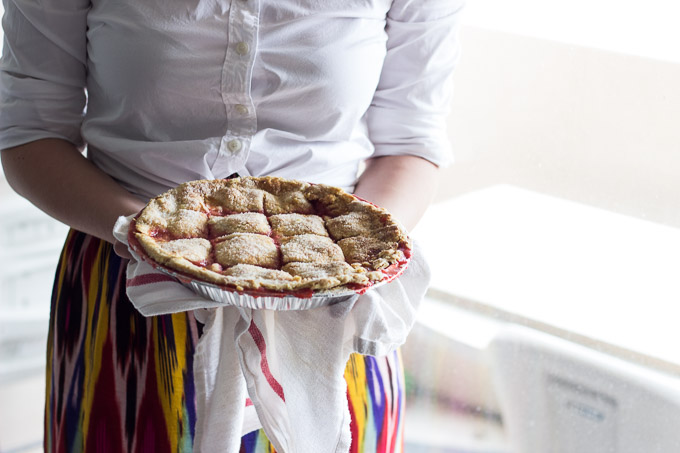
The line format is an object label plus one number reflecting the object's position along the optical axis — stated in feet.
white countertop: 4.38
